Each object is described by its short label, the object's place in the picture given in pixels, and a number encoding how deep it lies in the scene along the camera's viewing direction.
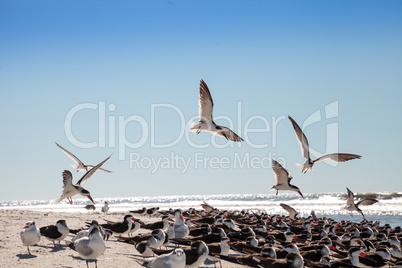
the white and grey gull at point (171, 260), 8.23
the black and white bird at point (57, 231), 10.87
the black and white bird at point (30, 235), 9.83
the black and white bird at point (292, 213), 24.88
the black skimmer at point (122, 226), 13.27
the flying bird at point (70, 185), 13.18
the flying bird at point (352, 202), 24.12
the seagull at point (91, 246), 8.59
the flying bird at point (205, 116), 13.94
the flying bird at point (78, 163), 14.76
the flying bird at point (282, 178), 17.48
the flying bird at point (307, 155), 15.48
